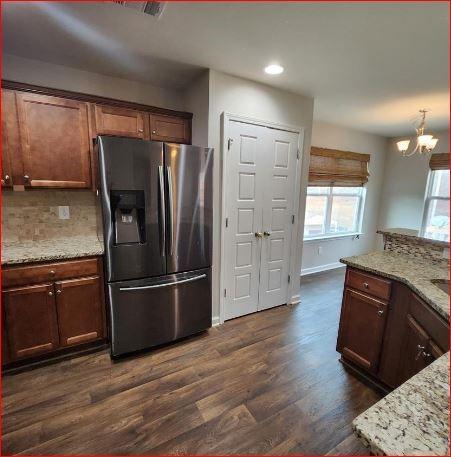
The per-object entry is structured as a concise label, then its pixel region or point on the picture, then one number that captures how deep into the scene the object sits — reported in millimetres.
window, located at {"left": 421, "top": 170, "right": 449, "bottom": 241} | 4016
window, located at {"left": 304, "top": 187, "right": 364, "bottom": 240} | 4199
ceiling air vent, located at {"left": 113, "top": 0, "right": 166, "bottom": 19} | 1387
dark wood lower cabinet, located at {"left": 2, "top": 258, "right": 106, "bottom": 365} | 1843
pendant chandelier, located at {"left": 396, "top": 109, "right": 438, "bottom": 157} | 2512
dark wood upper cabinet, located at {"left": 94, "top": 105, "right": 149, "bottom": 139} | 2166
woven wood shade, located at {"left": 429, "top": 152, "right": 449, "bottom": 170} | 3832
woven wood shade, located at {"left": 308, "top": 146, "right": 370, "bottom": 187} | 3924
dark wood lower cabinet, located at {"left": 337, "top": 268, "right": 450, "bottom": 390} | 1383
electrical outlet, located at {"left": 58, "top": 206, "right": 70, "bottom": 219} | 2350
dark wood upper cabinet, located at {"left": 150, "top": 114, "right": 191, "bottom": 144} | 2391
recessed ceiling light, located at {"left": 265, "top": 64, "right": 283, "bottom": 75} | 2098
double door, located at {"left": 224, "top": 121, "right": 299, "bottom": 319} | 2516
